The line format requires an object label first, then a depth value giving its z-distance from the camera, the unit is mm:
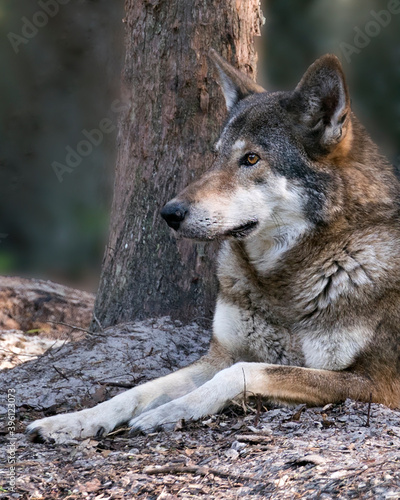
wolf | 7187
